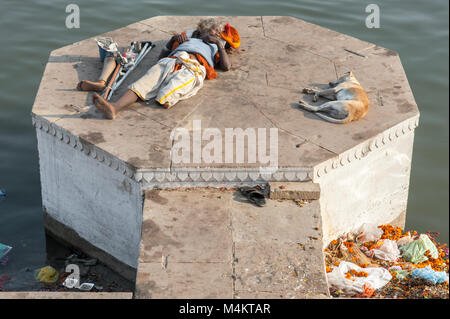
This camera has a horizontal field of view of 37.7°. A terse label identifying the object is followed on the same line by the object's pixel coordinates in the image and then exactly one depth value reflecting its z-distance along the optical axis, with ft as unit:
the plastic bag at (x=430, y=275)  19.08
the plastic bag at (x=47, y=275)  20.86
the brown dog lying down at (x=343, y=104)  20.03
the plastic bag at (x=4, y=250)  22.14
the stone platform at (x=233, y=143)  18.43
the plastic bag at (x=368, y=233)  21.47
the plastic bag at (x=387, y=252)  20.57
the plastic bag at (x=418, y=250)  20.72
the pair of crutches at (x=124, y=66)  21.44
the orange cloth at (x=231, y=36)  23.84
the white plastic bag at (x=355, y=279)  18.28
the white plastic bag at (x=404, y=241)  21.54
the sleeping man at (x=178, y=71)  20.61
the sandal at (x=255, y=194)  18.03
